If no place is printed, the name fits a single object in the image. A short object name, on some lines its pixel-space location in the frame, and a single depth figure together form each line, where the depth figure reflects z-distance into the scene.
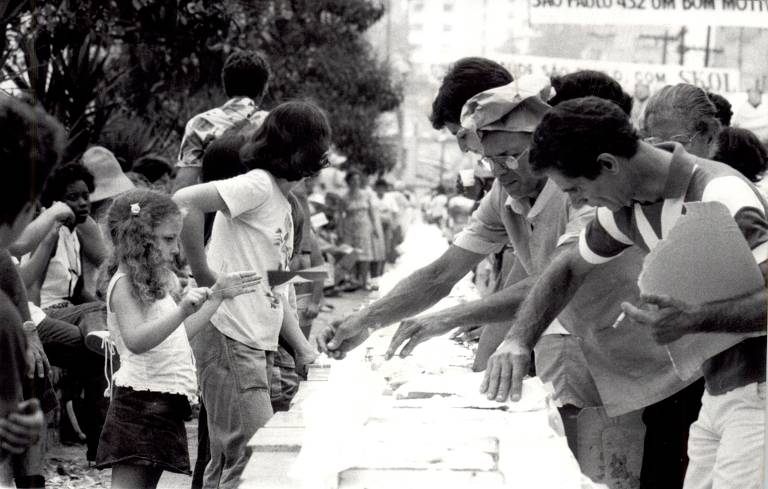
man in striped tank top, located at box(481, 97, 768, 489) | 2.85
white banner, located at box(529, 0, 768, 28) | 6.79
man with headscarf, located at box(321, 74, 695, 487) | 3.69
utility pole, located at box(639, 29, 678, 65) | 14.38
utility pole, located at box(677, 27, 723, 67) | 13.93
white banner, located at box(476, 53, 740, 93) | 11.96
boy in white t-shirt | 4.35
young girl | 4.25
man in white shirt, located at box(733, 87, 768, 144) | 7.89
